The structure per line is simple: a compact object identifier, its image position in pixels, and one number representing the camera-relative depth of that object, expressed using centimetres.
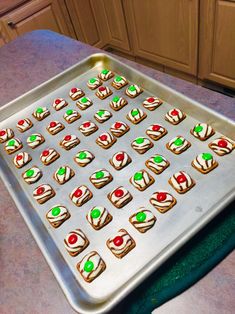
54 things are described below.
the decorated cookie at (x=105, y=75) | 97
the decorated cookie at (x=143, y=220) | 61
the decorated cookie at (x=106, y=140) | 80
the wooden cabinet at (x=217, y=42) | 144
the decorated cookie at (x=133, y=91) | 89
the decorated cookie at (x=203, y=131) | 73
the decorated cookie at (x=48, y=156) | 80
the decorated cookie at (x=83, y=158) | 77
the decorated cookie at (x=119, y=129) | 81
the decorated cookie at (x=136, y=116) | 83
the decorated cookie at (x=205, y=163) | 67
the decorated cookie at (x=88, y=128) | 84
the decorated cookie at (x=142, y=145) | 76
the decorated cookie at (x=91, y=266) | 56
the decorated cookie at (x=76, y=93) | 95
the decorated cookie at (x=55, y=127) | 87
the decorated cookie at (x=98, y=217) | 63
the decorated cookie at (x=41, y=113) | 92
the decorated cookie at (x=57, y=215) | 66
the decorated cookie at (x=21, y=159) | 81
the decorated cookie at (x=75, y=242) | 60
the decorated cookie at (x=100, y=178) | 71
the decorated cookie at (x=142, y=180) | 68
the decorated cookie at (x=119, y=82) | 93
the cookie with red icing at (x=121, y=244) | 58
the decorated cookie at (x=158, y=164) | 70
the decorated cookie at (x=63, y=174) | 74
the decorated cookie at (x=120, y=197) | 66
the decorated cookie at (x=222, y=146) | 69
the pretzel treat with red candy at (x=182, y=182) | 65
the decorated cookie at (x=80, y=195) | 69
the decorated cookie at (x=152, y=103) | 84
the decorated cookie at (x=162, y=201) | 63
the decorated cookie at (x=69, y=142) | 82
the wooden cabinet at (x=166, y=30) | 162
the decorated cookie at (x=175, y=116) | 79
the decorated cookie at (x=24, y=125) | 90
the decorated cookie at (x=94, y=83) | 97
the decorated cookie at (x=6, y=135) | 88
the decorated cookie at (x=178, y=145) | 72
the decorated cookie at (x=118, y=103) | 88
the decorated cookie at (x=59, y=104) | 94
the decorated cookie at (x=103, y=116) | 87
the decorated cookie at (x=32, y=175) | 76
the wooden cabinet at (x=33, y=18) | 179
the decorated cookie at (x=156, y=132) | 78
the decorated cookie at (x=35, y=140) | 85
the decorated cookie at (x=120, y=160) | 74
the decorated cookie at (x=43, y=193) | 71
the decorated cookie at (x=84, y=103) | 92
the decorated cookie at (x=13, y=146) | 85
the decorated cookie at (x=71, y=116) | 89
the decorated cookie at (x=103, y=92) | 93
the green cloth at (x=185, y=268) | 49
